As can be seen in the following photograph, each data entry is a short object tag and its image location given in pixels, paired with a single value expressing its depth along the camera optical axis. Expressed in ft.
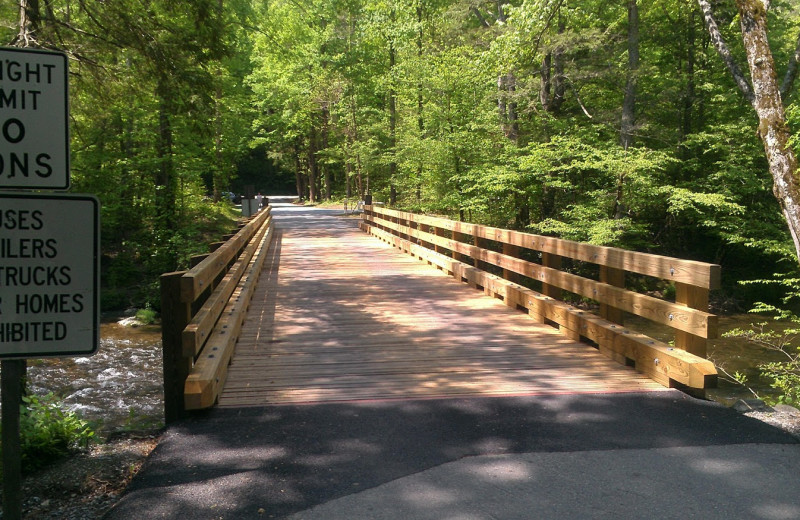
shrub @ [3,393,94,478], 15.90
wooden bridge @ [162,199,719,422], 16.07
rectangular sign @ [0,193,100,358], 7.71
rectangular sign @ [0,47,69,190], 7.77
